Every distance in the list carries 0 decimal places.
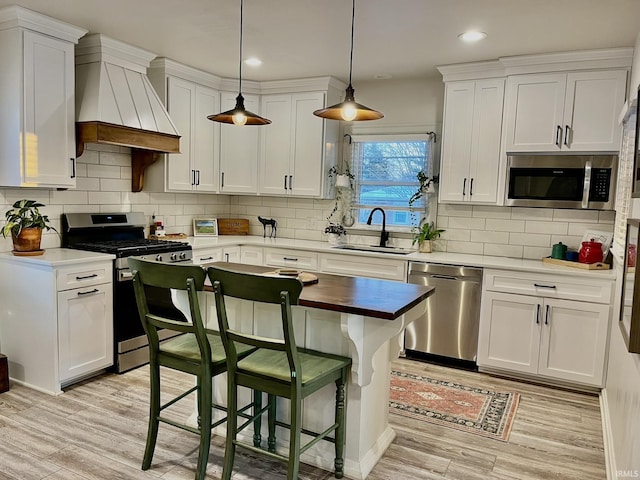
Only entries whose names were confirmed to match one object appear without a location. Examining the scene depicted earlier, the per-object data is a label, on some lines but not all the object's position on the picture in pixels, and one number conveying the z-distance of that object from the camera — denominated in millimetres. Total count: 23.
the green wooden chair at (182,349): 2154
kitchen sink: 4545
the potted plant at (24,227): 3365
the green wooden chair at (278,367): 1953
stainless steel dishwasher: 3891
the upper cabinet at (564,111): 3623
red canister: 3676
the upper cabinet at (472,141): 4035
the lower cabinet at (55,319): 3256
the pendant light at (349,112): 2486
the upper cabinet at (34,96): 3246
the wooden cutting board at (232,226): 5406
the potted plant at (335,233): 4855
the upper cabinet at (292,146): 4797
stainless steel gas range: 3635
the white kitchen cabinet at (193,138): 4449
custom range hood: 3646
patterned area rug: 3061
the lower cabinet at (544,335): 3521
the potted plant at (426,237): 4418
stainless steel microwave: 3689
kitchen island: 2250
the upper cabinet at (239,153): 4973
